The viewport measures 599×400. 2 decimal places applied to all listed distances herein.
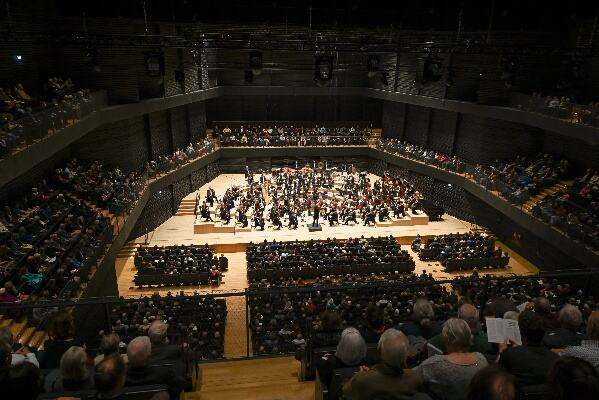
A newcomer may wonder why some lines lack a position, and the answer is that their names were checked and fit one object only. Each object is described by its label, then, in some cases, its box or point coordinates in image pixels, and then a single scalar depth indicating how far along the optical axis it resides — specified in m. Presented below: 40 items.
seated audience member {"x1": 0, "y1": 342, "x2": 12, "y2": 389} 3.41
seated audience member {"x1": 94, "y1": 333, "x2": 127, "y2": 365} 3.72
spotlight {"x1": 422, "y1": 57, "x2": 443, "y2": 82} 14.75
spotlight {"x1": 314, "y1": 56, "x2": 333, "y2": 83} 14.29
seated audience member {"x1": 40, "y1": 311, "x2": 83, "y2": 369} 4.12
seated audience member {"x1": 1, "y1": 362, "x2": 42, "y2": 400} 3.02
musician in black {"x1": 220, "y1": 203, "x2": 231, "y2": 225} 21.03
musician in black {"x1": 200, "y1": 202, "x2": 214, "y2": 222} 20.94
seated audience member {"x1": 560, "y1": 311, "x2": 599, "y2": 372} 3.40
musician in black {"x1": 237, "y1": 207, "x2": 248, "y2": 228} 20.83
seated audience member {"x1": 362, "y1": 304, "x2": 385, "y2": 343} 4.14
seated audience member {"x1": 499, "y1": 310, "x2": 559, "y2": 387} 3.24
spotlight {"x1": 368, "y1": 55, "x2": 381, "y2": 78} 15.62
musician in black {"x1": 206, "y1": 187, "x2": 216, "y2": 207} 22.14
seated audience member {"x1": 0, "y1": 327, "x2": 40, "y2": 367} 3.75
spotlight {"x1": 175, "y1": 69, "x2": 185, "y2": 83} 17.78
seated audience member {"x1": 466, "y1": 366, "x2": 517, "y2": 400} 2.38
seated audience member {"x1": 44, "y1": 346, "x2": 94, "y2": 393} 3.28
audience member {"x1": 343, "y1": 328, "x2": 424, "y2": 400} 2.91
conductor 20.83
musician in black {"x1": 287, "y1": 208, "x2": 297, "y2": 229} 20.91
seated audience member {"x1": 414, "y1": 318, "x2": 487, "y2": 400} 3.12
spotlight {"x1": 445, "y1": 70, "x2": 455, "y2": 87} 18.83
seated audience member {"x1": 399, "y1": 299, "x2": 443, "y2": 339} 4.32
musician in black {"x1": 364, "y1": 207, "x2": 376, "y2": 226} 21.66
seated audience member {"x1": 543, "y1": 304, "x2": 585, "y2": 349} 3.94
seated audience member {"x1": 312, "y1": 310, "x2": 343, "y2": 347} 4.27
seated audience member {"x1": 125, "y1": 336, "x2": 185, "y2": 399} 3.37
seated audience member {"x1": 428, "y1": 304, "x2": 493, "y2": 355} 3.82
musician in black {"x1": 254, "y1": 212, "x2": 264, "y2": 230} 20.72
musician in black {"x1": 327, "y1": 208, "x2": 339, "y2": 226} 21.53
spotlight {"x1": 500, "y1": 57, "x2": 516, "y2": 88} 15.86
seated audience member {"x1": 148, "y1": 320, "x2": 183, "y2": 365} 3.98
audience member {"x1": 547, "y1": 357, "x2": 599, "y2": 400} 2.45
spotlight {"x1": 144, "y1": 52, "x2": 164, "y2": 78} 13.92
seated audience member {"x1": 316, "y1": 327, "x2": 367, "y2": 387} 3.55
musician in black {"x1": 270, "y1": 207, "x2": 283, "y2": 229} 20.95
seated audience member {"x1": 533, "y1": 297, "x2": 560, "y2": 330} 4.54
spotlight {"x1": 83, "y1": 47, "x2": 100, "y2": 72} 14.46
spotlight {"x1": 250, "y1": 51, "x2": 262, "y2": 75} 14.63
